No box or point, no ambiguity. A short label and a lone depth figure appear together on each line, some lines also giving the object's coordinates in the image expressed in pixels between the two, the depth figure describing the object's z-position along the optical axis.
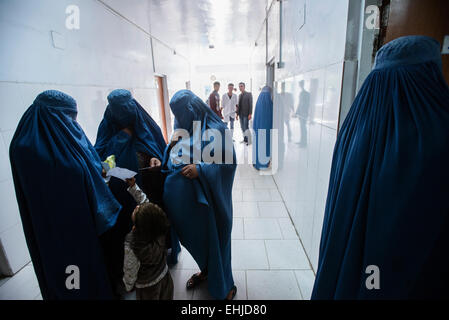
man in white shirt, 7.00
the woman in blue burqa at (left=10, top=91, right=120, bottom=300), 1.11
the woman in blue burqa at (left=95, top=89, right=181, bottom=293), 1.54
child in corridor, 1.17
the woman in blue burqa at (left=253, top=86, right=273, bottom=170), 4.14
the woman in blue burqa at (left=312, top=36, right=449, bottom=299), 0.70
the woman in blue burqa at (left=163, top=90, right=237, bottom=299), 1.46
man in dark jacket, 6.17
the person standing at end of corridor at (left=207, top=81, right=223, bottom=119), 6.18
